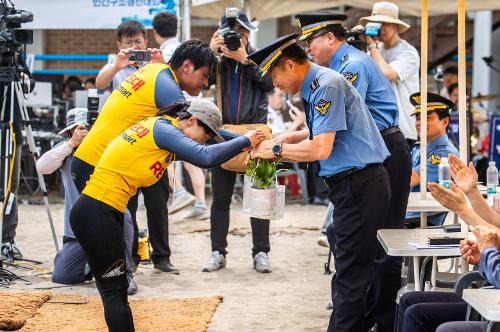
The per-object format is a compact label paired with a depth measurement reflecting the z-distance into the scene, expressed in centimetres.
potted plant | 573
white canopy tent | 1167
